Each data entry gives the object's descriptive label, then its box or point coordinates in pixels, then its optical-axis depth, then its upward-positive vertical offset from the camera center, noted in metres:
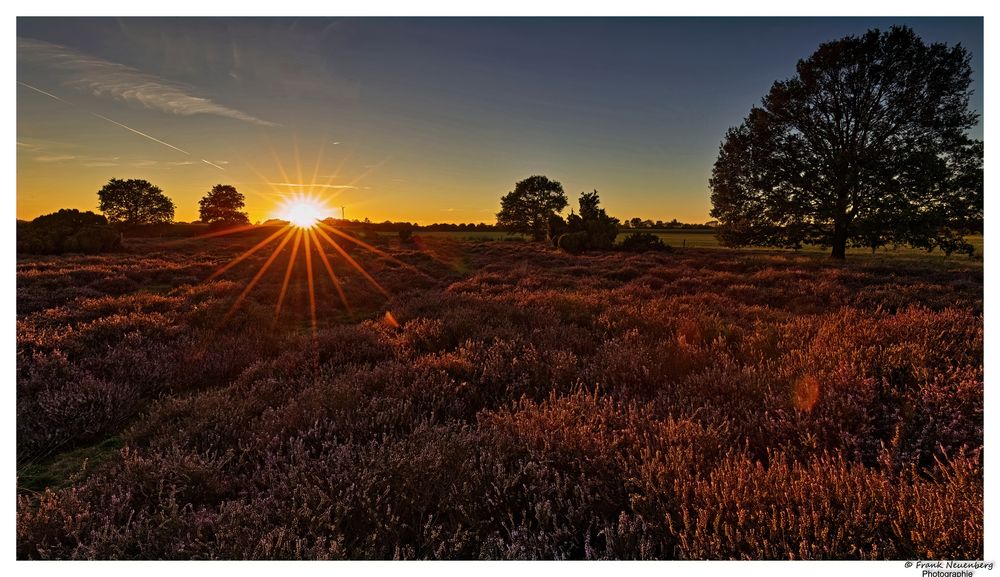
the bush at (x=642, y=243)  28.25 +2.63
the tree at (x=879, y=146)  17.12 +6.43
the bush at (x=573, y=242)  29.98 +2.83
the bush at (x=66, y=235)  21.39 +2.68
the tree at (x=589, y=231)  30.38 +4.03
